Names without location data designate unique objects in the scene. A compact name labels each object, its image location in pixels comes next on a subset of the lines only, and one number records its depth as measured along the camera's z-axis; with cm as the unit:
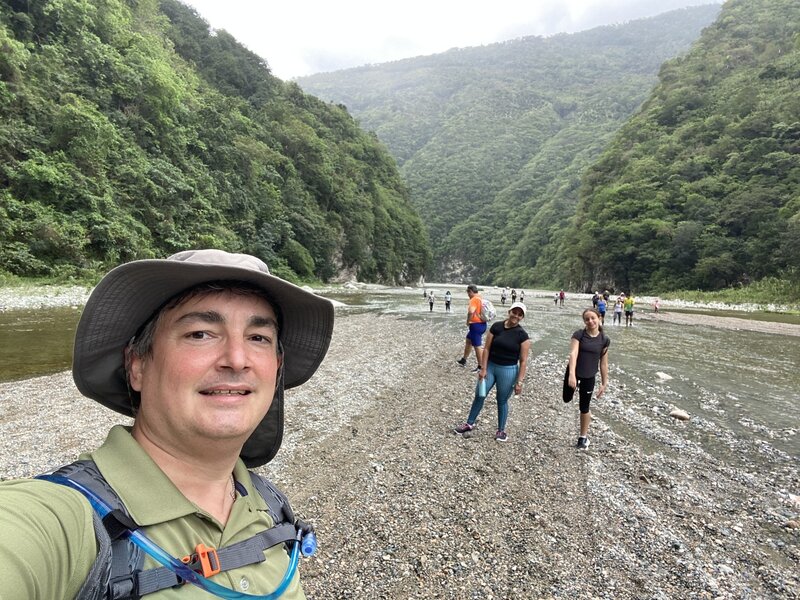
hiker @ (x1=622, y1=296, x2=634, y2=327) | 2406
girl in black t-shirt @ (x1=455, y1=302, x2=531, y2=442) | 618
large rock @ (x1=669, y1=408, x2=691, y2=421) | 807
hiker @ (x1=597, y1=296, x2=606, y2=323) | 2288
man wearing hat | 96
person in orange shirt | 1051
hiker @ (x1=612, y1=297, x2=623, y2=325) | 2408
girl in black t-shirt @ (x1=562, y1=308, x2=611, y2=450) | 621
